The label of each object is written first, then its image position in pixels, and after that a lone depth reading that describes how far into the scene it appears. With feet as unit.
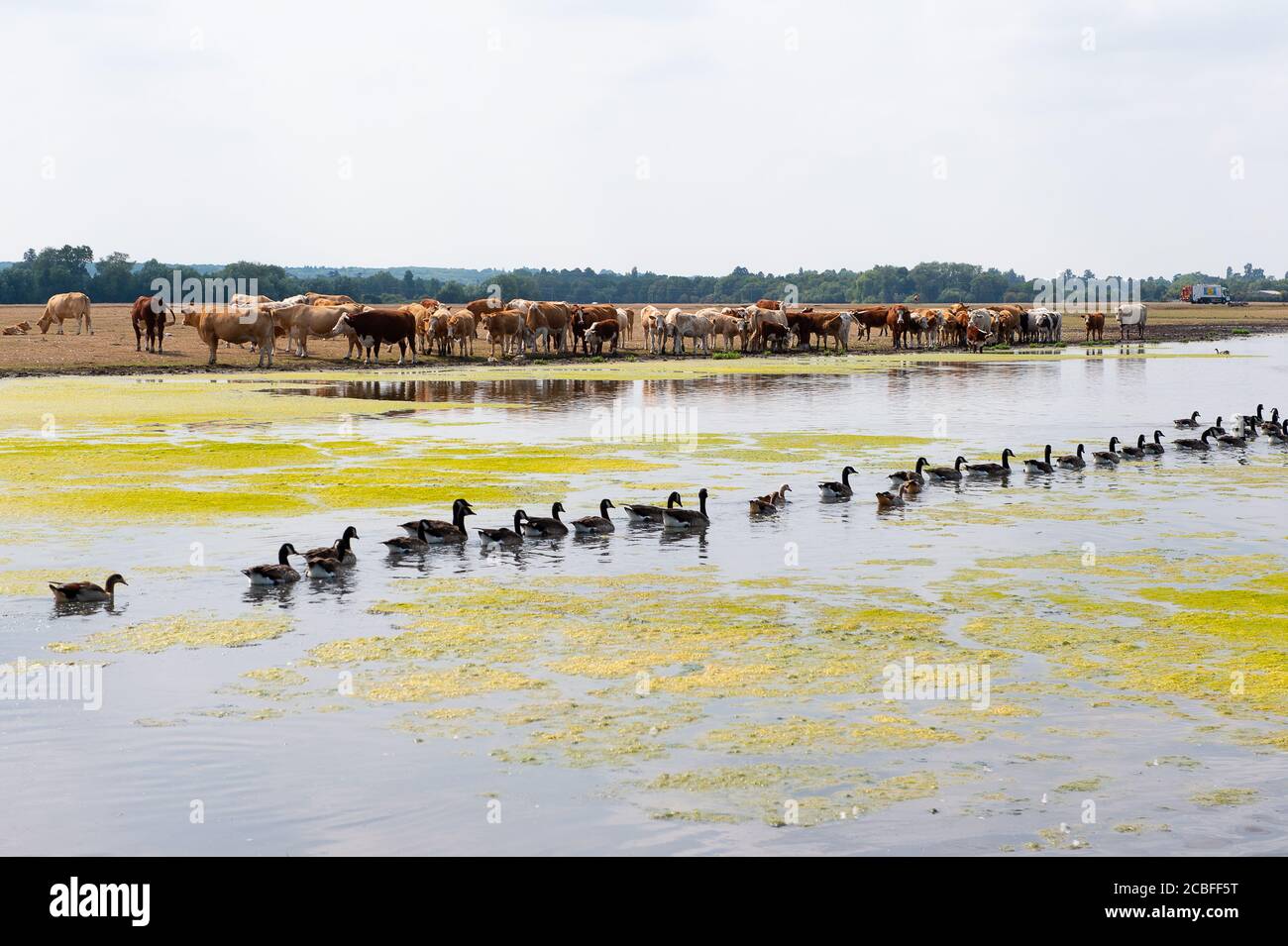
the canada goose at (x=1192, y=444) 96.12
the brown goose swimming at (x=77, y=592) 48.24
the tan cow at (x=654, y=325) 230.68
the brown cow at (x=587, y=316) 220.64
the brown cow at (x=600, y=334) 215.51
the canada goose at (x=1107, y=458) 88.89
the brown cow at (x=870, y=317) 261.65
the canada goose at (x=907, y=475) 77.46
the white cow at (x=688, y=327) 228.82
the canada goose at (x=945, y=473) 81.05
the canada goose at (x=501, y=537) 60.41
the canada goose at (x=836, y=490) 74.08
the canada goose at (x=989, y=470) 83.05
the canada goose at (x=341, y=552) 54.03
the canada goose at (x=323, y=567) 53.57
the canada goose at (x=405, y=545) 58.49
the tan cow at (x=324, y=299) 226.97
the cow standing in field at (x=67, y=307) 205.98
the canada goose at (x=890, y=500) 71.97
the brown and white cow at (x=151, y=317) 179.01
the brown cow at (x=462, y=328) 203.31
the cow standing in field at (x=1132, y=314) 324.19
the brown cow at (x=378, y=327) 190.39
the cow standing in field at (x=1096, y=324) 287.89
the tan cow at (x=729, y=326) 235.81
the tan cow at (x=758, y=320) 236.02
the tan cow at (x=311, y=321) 191.11
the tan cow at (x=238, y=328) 176.65
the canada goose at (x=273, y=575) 51.72
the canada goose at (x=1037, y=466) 84.64
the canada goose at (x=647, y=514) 66.08
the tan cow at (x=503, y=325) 202.18
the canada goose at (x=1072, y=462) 87.18
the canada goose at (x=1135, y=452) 92.27
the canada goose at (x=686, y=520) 64.05
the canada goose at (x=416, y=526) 60.59
